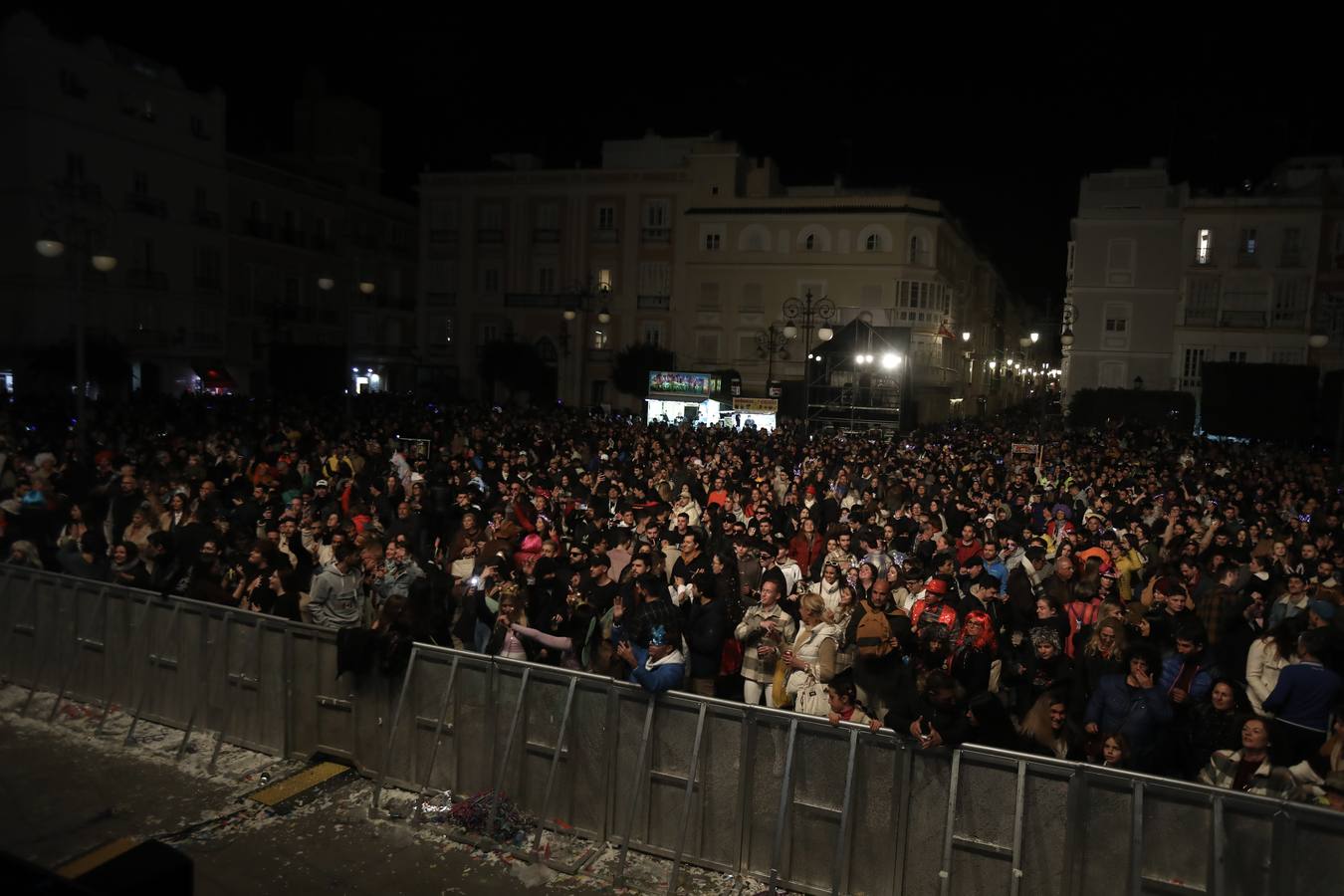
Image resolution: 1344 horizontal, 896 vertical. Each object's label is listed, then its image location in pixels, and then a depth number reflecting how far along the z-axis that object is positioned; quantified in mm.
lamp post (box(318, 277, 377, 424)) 20989
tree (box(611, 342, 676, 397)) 44562
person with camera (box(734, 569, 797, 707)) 6488
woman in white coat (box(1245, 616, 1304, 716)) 6141
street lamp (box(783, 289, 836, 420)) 35691
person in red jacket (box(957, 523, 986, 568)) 9602
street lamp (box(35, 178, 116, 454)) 14617
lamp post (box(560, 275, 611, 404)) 45112
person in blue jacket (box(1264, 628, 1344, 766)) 5559
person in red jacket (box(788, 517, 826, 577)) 10438
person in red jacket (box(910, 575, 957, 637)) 6762
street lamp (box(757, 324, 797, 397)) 40750
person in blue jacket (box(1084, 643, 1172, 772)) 5082
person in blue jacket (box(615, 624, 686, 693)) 5598
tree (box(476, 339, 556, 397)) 45750
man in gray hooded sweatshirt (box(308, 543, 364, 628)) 7309
